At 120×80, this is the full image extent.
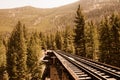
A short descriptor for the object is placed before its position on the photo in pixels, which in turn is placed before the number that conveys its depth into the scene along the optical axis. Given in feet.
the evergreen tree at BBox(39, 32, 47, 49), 431.51
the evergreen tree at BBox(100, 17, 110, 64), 152.02
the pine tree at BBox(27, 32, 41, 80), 184.03
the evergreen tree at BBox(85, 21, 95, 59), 172.19
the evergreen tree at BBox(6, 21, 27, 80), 164.45
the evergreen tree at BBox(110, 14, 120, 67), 141.49
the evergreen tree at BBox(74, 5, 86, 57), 155.74
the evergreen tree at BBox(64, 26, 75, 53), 242.99
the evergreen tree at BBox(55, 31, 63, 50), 303.93
